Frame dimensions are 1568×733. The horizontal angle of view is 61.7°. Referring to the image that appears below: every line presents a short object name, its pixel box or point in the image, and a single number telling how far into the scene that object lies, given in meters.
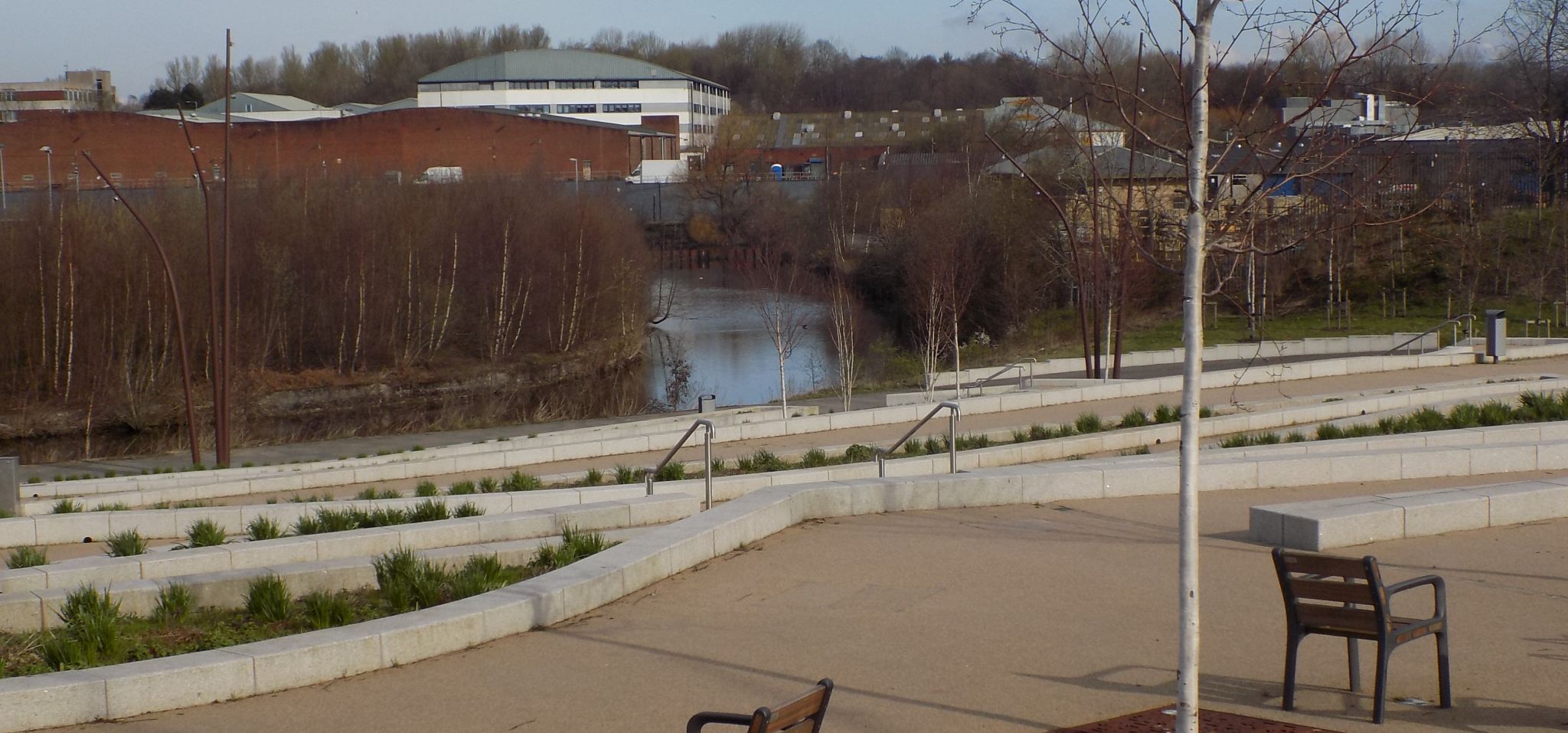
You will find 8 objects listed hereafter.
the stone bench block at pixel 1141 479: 11.75
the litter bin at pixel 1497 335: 26.69
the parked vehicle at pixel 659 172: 87.69
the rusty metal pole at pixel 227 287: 25.56
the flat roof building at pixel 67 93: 119.12
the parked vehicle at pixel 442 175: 56.35
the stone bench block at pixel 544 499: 13.55
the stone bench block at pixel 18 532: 12.95
